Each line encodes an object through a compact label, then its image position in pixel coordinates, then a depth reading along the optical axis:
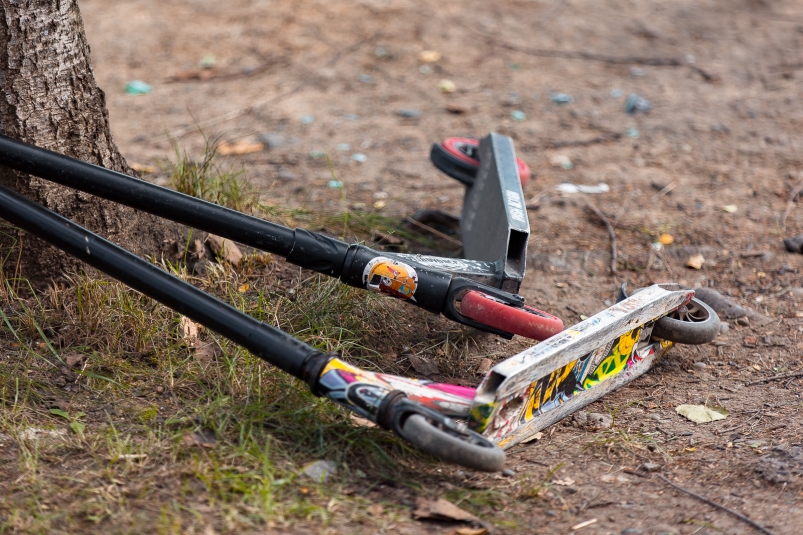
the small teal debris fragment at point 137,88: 4.90
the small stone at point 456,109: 4.70
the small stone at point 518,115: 4.64
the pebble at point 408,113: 4.65
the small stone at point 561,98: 4.83
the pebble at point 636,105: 4.67
